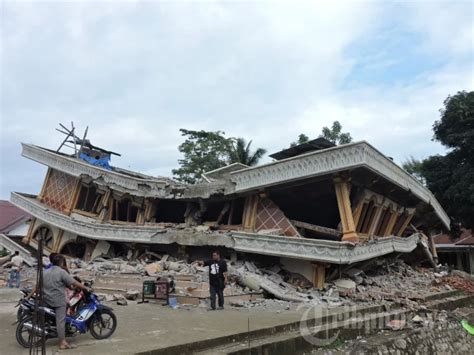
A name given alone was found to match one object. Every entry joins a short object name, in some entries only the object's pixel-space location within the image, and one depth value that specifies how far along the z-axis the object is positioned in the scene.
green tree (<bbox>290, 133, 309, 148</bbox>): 29.63
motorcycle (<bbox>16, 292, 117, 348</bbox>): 5.85
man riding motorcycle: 5.78
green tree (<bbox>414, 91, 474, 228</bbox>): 20.83
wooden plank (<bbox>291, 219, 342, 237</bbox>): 13.99
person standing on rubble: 9.48
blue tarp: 21.66
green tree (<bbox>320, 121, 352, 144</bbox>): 28.05
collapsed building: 12.59
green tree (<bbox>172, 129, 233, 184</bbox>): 30.72
